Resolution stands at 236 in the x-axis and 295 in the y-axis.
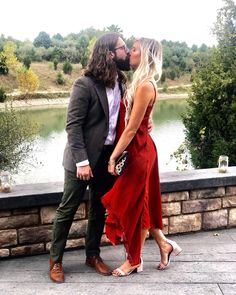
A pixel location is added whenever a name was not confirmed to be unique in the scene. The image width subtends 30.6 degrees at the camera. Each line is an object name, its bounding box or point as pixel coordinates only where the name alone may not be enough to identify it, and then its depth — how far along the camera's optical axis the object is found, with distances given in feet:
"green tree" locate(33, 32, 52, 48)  202.59
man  7.39
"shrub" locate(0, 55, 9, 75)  108.19
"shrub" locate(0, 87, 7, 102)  66.59
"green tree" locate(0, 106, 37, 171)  42.50
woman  7.31
